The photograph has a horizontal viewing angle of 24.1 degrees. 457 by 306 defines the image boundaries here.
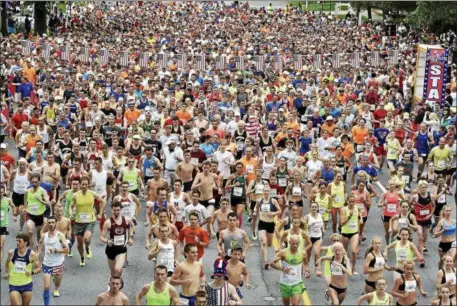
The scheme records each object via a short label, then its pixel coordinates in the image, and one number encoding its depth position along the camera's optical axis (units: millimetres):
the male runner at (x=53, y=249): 14867
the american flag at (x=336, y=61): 38562
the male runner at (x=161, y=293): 12891
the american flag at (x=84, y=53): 38369
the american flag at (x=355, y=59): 38938
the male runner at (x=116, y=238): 15266
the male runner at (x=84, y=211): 16484
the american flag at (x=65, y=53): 38312
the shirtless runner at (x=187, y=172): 19203
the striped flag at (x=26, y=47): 39000
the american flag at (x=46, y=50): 38297
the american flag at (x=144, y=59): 36688
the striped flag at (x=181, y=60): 36681
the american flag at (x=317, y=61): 38125
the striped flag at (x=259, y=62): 36869
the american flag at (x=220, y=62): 36531
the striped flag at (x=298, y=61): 37562
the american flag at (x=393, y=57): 40378
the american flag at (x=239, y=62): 36906
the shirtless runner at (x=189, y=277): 13734
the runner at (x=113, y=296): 12867
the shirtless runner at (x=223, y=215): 16266
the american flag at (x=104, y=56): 38044
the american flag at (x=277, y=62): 37500
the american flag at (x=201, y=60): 36409
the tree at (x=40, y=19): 51688
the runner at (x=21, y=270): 14023
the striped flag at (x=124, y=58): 36906
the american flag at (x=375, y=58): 39947
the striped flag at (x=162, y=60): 36656
